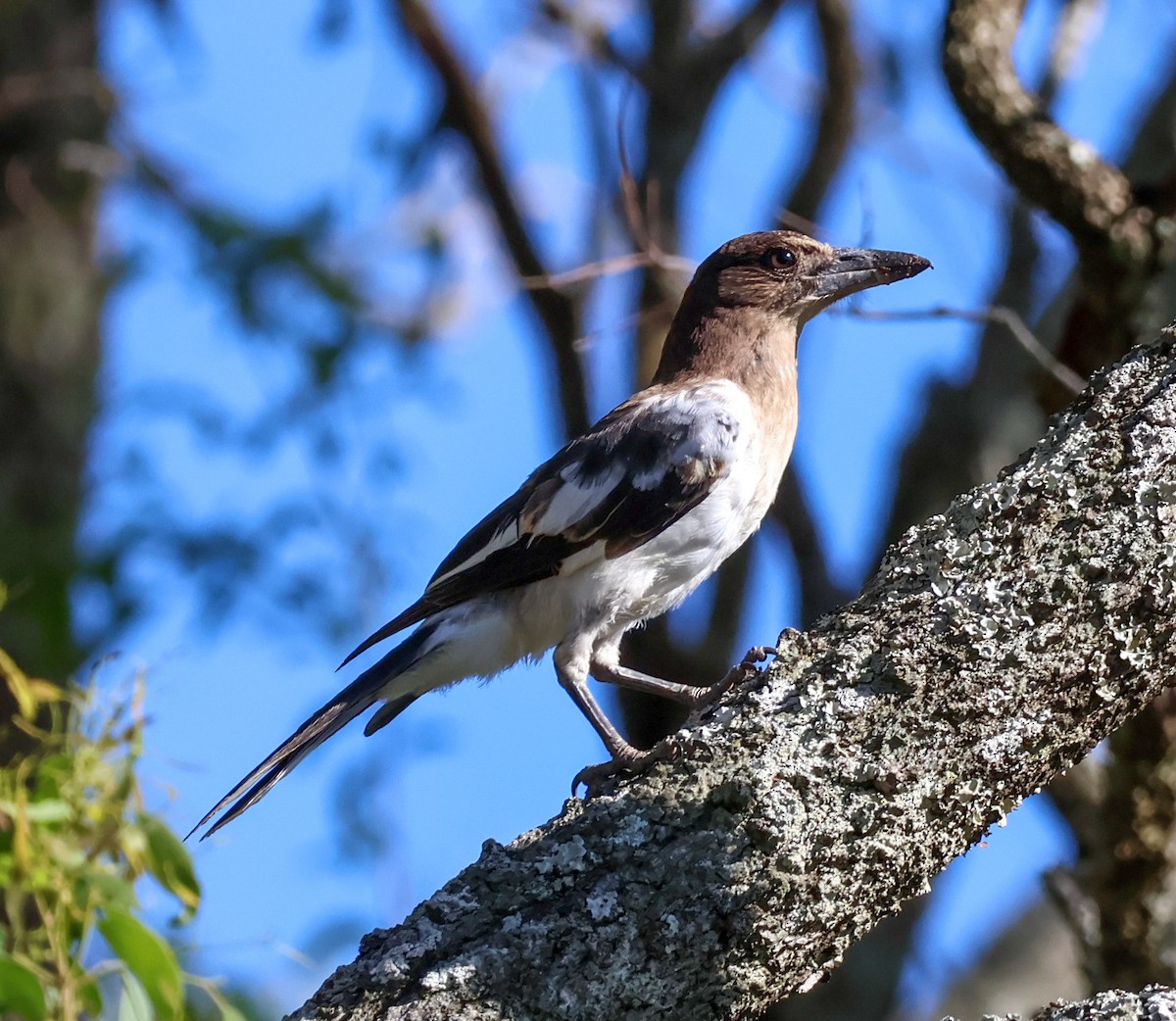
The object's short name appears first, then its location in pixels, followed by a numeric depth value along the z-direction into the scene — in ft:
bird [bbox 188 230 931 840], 26.89
